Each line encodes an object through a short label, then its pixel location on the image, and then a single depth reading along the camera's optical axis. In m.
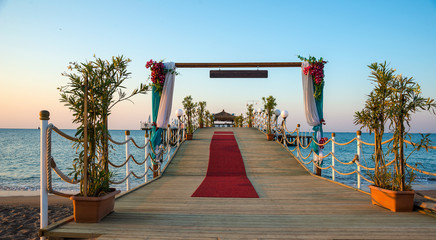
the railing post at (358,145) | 4.60
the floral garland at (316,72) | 7.66
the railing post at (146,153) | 5.96
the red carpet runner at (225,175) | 4.56
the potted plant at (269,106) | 11.61
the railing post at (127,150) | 4.92
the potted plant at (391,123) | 3.08
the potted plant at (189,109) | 12.09
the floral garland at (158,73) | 7.92
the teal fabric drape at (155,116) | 7.78
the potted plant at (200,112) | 17.25
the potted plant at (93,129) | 2.67
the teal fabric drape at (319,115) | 7.67
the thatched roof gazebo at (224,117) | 33.81
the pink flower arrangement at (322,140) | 7.25
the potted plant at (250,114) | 19.64
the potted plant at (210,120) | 24.07
